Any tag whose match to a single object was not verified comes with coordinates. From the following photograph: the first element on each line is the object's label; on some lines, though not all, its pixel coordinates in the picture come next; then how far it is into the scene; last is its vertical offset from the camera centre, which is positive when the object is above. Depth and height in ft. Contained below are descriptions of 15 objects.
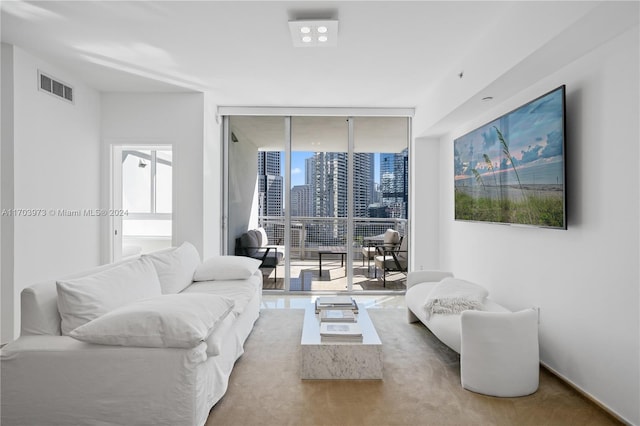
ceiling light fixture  8.70 +4.52
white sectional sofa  5.69 -2.58
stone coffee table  8.24 -3.53
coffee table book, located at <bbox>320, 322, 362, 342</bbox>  8.38 -3.00
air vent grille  11.43 +4.05
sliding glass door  17.11 +0.53
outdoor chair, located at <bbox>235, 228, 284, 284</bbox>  17.10 -1.98
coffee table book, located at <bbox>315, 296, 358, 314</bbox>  10.85 -2.99
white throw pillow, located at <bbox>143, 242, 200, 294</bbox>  9.79 -1.75
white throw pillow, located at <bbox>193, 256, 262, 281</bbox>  11.75 -2.10
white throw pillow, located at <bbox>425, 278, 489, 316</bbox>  9.41 -2.44
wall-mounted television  7.84 +1.12
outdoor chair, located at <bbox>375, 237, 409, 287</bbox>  17.22 -2.42
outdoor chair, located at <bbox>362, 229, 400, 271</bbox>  17.22 -1.69
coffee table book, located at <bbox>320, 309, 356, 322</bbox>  9.66 -2.99
